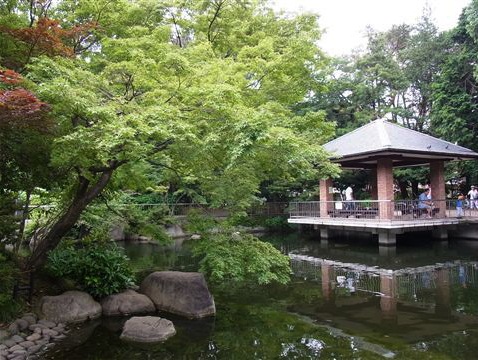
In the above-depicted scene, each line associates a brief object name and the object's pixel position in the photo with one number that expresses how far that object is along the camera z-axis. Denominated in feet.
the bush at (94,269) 27.40
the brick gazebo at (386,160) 53.67
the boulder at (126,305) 26.37
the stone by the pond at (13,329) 21.27
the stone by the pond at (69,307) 24.13
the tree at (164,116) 17.40
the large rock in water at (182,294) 26.08
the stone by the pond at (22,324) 22.00
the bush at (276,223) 82.48
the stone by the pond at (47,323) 22.97
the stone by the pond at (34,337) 21.08
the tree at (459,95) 64.18
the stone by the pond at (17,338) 20.63
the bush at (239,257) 23.11
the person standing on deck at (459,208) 58.29
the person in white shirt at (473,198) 60.64
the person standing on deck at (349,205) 59.34
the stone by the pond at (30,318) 22.80
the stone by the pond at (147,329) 21.83
